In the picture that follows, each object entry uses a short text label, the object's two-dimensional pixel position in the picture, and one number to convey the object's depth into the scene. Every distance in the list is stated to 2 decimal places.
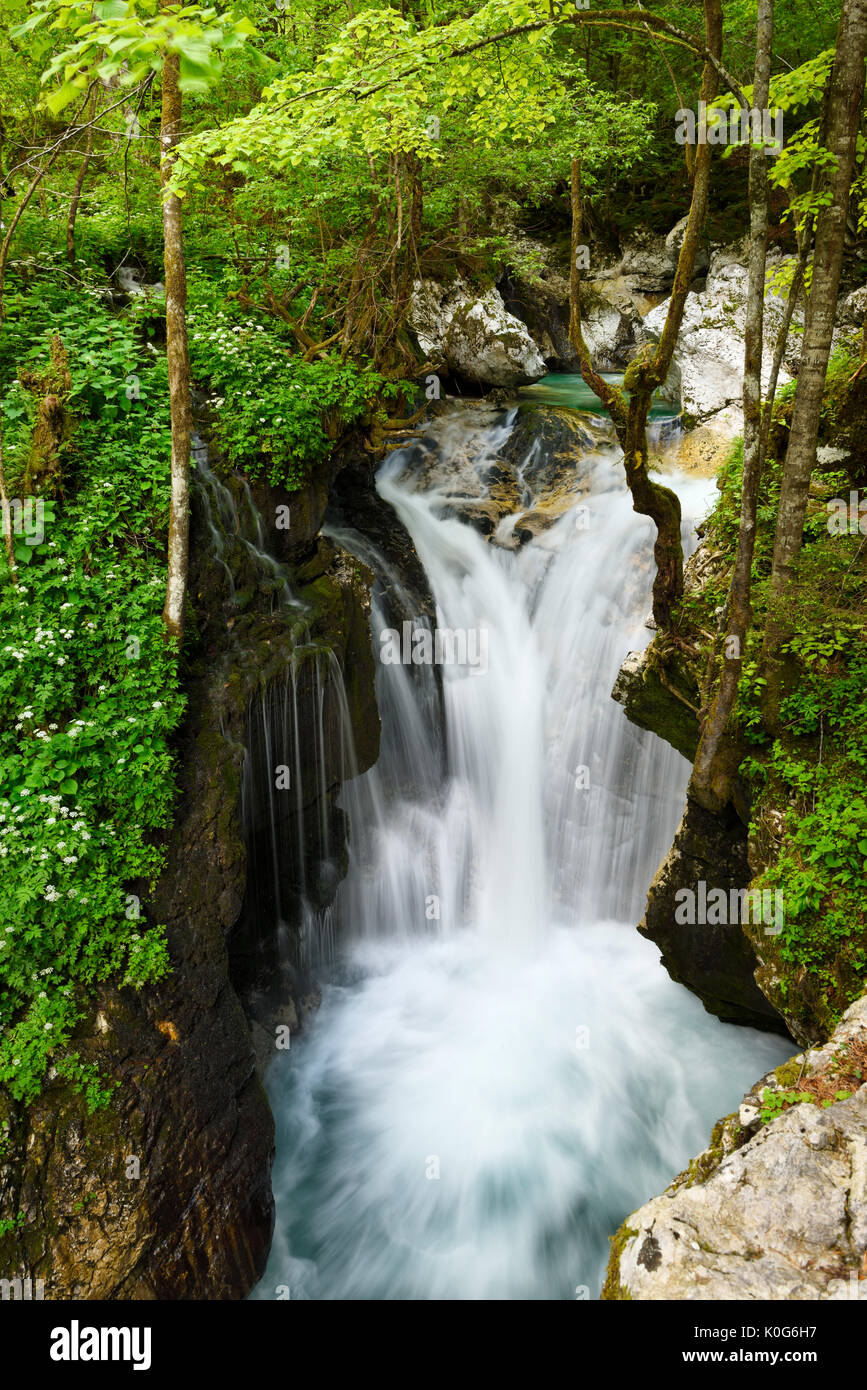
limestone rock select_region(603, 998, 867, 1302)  2.86
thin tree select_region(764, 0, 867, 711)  4.68
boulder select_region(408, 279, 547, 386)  12.71
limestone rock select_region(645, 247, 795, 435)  11.50
